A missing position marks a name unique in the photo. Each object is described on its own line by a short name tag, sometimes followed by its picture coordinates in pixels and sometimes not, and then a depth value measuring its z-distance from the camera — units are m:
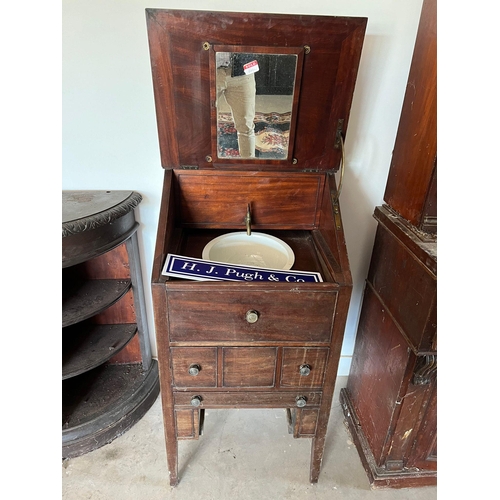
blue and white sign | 0.88
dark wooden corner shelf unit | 1.09
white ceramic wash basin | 1.08
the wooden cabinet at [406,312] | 0.95
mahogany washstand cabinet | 0.89
